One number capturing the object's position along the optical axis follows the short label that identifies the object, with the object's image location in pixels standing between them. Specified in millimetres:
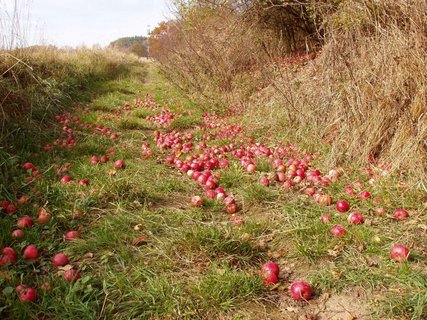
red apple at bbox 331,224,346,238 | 2544
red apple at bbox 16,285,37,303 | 1928
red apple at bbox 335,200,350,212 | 3002
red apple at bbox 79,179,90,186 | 3439
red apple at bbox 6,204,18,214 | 2887
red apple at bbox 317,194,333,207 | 3164
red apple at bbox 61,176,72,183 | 3488
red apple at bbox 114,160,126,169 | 4125
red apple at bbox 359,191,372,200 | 3129
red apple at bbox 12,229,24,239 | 2520
